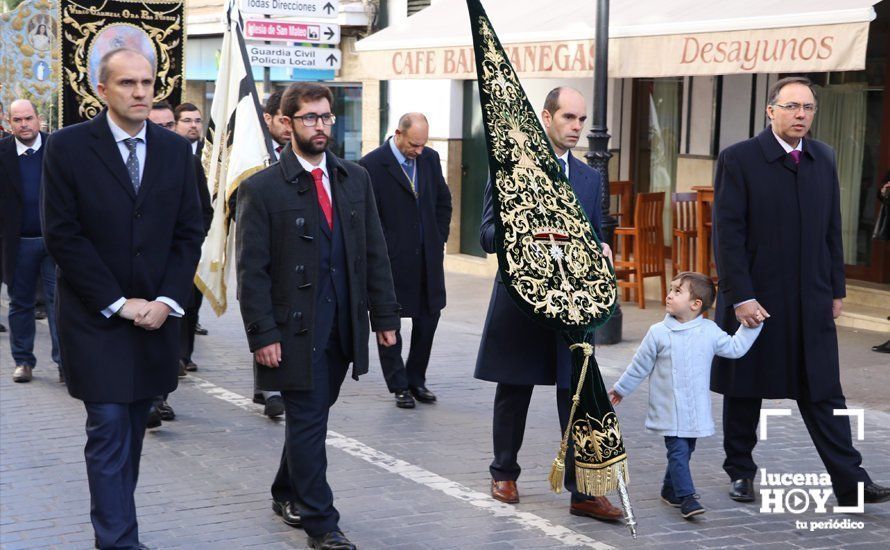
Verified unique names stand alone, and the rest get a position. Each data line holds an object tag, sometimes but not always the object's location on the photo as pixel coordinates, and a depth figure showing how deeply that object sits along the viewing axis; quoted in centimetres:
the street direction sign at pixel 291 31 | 1242
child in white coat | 601
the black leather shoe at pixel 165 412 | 817
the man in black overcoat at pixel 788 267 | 621
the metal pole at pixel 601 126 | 1112
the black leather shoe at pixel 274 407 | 813
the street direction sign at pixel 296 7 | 1239
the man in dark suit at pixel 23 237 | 968
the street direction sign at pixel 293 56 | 1267
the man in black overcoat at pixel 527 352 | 602
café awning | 969
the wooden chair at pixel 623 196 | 1366
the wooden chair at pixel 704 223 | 1252
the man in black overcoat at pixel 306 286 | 542
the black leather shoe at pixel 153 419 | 791
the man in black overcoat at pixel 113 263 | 510
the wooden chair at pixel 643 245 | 1297
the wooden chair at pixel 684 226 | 1288
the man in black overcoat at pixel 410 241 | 871
